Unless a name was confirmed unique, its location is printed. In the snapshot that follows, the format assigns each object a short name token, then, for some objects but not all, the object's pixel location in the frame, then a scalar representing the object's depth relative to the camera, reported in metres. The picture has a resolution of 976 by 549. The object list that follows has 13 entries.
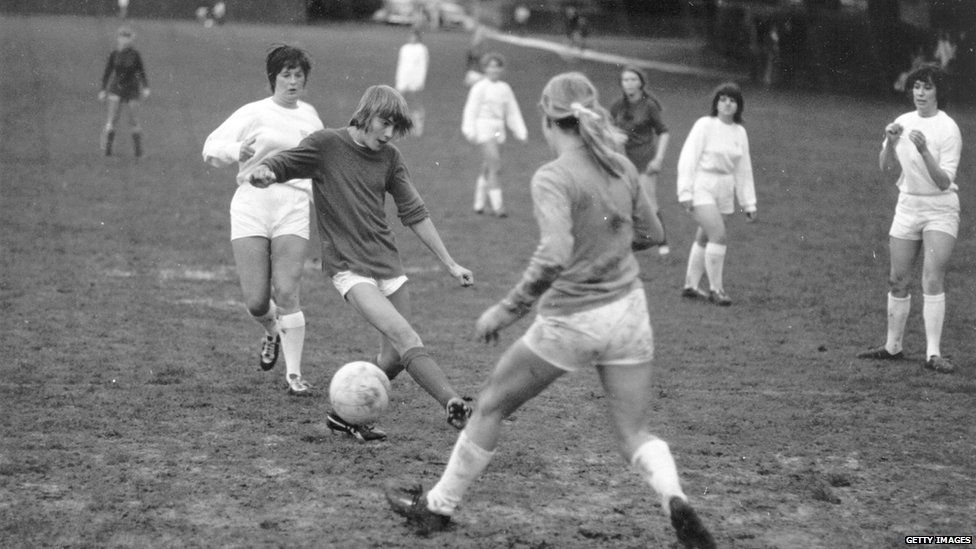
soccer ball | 7.02
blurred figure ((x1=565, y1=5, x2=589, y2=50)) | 50.31
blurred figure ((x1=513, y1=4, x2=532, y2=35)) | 64.50
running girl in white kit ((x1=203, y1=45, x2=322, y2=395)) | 7.90
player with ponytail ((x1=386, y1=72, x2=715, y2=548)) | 5.30
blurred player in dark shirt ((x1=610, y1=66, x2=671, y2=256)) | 14.28
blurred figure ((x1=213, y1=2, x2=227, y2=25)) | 55.47
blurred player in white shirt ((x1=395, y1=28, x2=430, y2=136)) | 27.02
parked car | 64.74
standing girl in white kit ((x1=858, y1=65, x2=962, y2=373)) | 9.34
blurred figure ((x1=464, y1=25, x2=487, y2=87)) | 38.88
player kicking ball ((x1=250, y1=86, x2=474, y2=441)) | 6.98
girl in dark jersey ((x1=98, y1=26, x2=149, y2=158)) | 22.47
